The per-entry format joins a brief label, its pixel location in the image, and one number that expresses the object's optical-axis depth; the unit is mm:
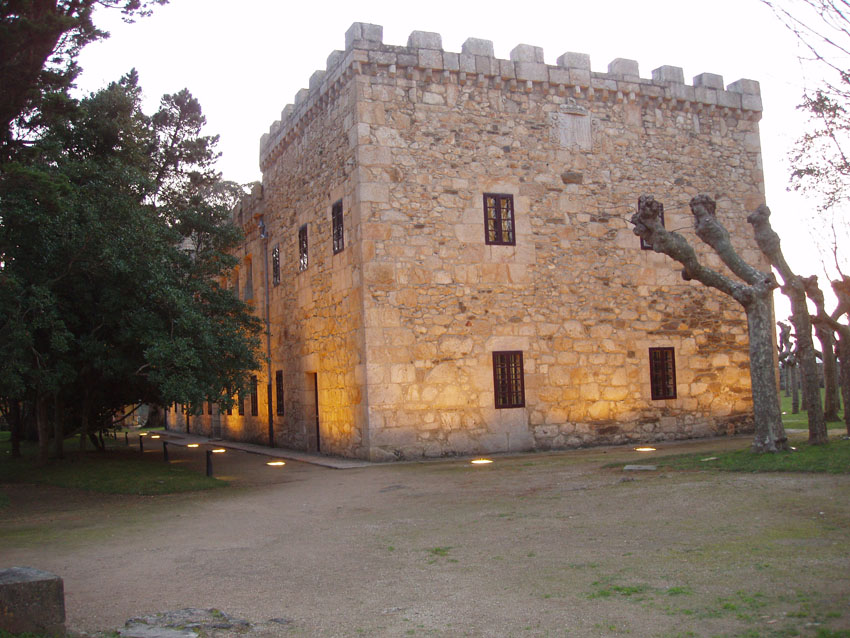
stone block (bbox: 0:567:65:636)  4656
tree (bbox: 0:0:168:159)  9375
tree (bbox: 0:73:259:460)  12023
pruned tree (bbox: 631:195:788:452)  11477
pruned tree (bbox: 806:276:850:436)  12703
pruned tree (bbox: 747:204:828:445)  11984
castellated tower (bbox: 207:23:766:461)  15016
